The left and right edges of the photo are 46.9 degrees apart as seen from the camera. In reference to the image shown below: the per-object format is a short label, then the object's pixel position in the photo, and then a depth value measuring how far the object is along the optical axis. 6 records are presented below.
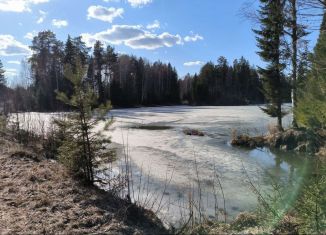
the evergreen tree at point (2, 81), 43.44
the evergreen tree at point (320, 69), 4.52
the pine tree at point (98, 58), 67.75
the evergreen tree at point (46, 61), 59.09
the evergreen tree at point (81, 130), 7.17
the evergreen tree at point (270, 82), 23.83
